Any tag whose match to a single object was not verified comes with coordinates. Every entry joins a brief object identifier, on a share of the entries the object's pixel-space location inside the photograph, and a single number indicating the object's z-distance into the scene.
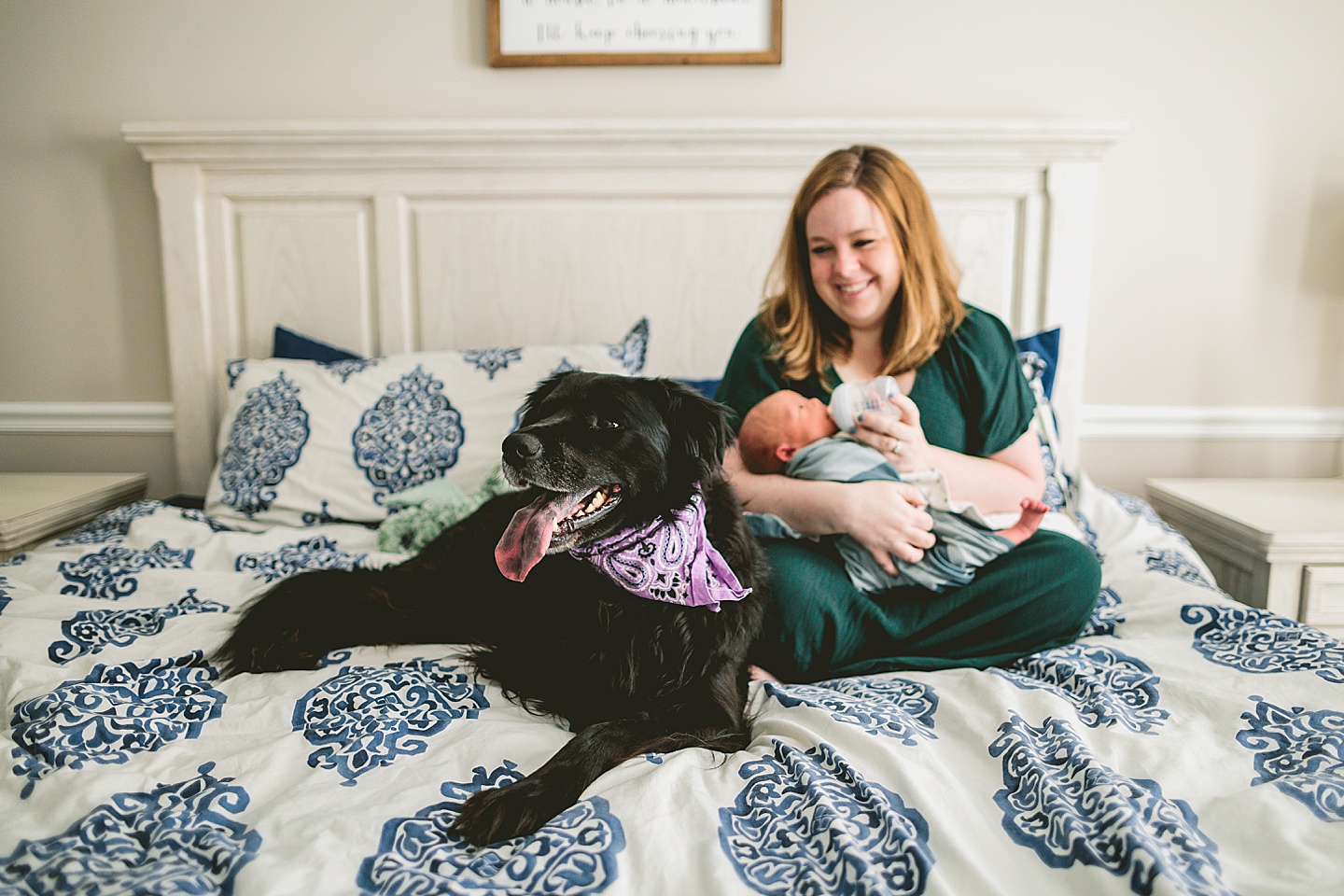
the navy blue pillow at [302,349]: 2.23
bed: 0.75
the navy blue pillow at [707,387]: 2.05
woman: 1.31
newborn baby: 1.33
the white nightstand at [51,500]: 1.85
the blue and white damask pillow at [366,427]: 1.96
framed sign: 2.24
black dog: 1.01
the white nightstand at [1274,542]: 1.67
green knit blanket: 1.73
